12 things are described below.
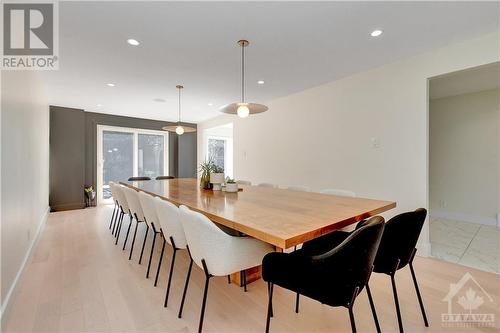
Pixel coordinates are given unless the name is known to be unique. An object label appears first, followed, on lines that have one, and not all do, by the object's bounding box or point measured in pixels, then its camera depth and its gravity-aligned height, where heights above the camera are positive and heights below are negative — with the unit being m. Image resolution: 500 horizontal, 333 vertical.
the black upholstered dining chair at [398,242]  1.38 -0.47
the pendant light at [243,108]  2.46 +0.65
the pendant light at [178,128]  4.14 +0.69
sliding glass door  6.00 +0.32
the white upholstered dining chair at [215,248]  1.33 -0.50
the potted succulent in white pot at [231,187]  2.62 -0.24
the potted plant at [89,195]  5.55 -0.71
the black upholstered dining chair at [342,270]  1.06 -0.51
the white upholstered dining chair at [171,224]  1.66 -0.44
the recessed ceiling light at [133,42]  2.41 +1.34
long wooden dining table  1.18 -0.32
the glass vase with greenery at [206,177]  2.91 -0.14
